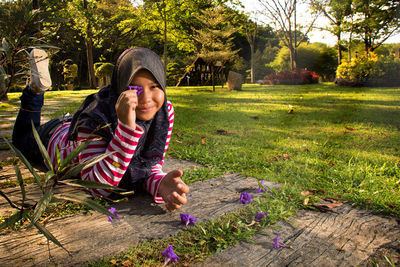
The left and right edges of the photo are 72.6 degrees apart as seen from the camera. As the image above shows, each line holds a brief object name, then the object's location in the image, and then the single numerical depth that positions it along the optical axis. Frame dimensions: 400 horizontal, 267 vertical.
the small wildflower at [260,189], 1.67
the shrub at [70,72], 14.10
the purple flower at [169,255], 0.99
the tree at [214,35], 11.49
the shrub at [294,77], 15.59
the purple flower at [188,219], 1.27
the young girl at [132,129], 1.34
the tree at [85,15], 5.89
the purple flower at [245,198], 1.50
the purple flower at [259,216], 1.31
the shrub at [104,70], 13.34
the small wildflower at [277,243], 1.10
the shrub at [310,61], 15.18
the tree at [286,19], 13.14
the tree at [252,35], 22.70
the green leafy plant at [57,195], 0.54
